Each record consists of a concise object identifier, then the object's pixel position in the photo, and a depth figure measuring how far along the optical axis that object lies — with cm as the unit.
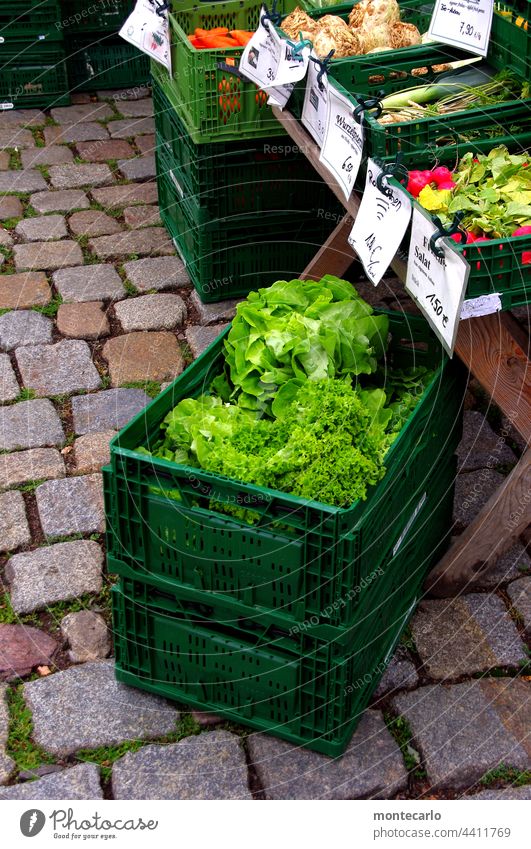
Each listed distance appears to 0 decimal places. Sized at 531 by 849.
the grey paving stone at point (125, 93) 727
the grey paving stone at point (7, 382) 458
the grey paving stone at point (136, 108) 700
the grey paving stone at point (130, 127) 673
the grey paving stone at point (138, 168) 625
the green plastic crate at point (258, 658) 295
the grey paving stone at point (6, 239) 565
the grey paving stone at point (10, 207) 588
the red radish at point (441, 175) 339
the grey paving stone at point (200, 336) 486
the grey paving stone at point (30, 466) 416
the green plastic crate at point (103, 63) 721
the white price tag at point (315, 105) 373
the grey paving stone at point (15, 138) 664
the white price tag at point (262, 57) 404
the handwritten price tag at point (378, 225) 308
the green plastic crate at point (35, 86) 704
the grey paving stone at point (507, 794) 304
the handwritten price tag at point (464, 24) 371
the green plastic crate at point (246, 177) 476
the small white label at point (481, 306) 293
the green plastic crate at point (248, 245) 493
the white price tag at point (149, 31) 478
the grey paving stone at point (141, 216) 582
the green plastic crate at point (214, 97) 453
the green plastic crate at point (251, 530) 274
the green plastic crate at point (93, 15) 709
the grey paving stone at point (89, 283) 522
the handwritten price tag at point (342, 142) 343
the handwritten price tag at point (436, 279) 281
